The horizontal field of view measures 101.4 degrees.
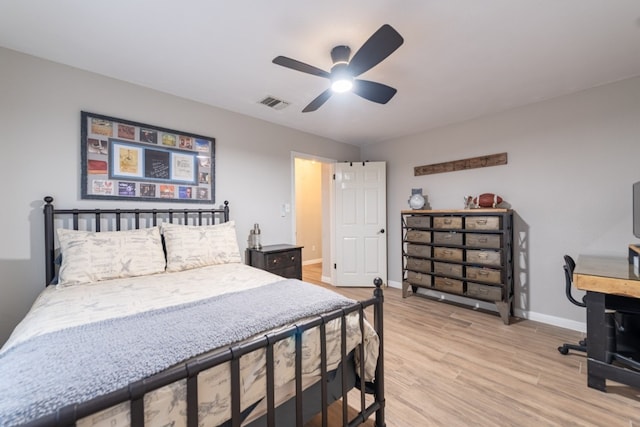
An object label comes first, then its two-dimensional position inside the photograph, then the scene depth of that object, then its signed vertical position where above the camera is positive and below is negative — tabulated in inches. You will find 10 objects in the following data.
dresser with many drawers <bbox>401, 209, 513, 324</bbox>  116.9 -20.9
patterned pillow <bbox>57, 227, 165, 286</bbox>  73.5 -12.7
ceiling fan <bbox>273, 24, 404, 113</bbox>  60.7 +39.2
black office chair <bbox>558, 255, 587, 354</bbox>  89.2 -29.4
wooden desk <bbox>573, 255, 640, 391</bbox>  70.4 -28.9
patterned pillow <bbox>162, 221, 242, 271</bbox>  90.7 -12.1
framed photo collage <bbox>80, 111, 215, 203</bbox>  90.8 +19.8
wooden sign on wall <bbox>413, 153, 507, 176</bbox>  129.5 +25.2
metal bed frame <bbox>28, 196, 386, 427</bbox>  27.9 -22.2
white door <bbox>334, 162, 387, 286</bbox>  173.0 -7.6
